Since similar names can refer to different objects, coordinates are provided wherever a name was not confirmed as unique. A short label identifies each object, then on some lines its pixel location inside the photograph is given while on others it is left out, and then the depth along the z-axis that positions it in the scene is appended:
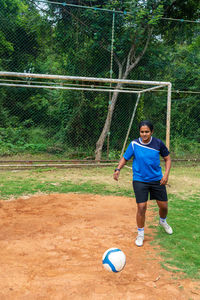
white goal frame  6.37
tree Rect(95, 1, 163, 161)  8.68
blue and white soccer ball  2.52
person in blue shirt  3.33
